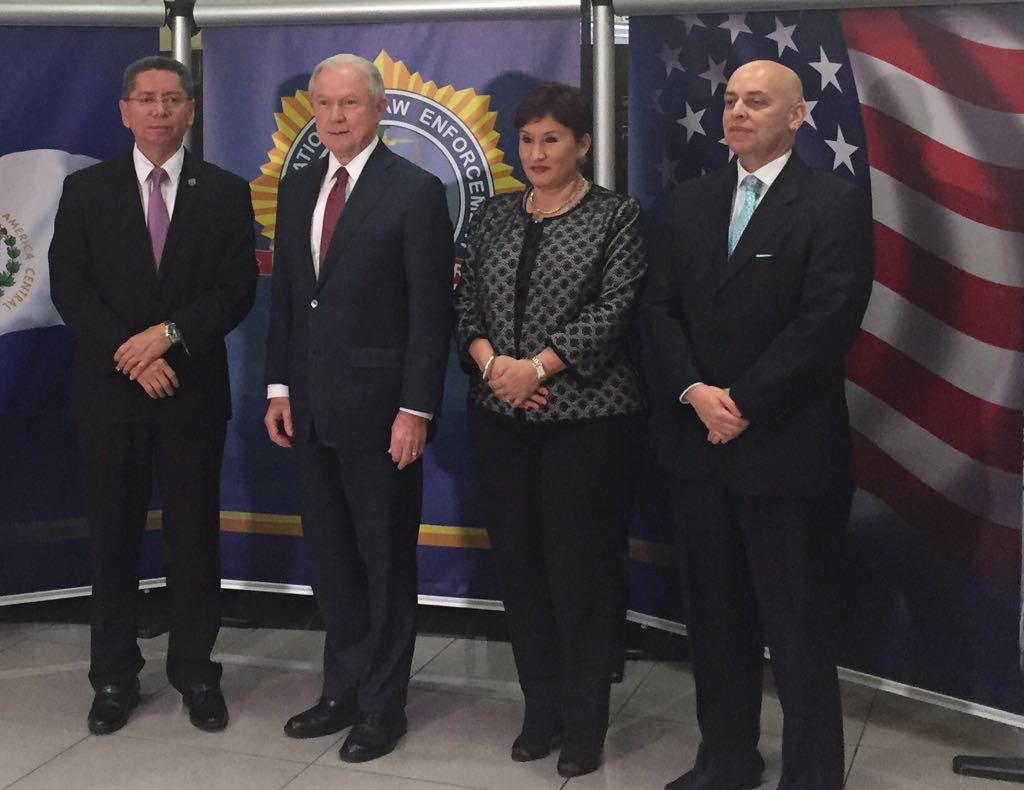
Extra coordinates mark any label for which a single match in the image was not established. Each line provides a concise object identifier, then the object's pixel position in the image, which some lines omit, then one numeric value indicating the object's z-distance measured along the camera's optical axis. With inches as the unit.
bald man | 103.3
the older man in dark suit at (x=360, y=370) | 118.1
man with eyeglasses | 126.3
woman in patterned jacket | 113.9
